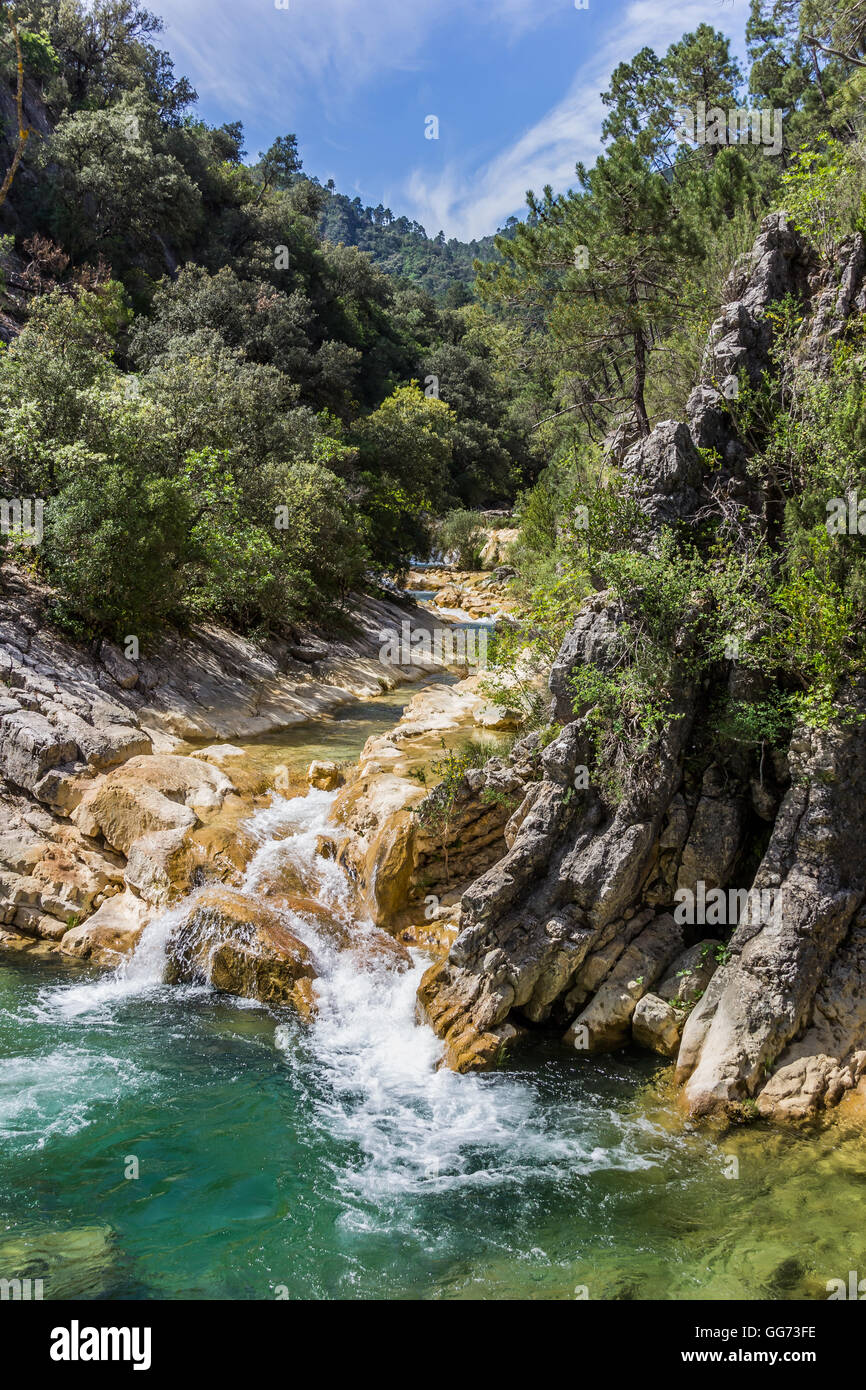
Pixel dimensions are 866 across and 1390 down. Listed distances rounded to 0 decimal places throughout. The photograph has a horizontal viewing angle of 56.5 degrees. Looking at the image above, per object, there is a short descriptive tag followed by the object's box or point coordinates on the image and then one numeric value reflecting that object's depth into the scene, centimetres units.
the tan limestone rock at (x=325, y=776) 1443
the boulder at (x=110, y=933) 1047
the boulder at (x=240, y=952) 980
